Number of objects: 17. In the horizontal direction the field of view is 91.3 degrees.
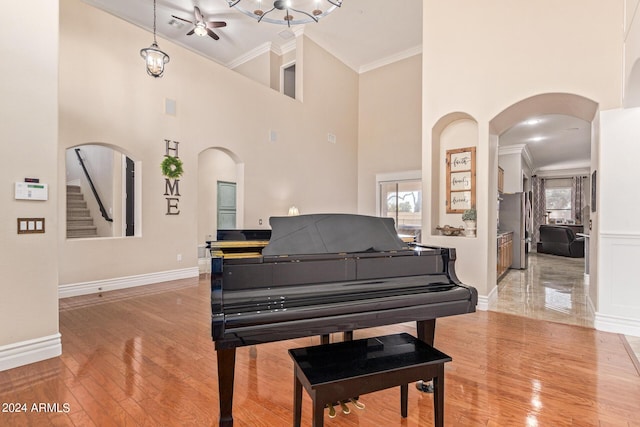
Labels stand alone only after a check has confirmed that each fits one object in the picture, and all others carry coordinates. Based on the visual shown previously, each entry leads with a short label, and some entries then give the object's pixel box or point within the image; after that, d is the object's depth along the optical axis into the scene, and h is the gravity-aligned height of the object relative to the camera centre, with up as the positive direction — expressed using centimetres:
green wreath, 520 +77
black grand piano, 154 -42
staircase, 606 -8
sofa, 877 -79
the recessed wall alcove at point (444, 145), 438 +99
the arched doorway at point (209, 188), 751 +62
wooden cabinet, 557 -72
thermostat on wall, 235 +16
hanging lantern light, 426 +210
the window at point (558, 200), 1220 +60
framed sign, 433 +50
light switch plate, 237 -10
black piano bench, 137 -73
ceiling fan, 591 +374
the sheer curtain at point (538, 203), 1238 +48
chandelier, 452 +447
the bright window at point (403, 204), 857 +29
